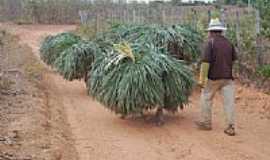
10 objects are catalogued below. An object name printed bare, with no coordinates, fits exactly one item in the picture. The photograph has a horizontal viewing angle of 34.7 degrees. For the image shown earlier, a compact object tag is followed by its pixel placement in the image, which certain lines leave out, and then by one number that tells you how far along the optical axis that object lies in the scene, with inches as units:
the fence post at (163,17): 538.3
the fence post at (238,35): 411.8
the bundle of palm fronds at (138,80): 274.3
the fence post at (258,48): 388.5
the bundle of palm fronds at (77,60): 369.9
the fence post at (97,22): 723.4
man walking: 268.8
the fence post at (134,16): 641.2
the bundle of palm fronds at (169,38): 353.6
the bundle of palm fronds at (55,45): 400.6
